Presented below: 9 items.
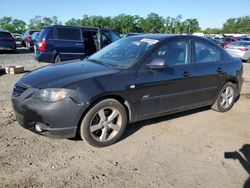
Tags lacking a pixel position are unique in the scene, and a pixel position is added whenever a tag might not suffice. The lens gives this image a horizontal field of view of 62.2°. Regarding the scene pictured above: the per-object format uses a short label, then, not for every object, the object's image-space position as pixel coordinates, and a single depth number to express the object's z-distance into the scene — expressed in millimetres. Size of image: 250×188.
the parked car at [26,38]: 18192
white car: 13414
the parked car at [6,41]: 12948
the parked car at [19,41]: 21630
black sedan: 2746
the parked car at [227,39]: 22784
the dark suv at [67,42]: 7875
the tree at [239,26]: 87460
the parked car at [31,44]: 14916
